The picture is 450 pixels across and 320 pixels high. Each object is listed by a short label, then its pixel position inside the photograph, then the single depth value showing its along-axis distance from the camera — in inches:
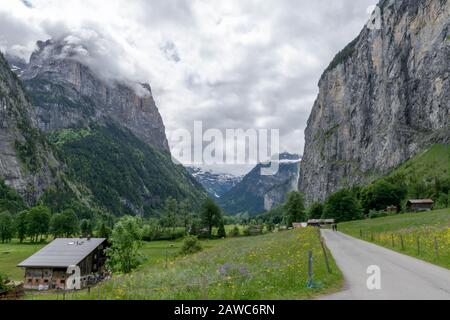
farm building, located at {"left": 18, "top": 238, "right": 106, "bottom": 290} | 2785.9
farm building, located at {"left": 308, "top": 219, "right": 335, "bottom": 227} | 5344.0
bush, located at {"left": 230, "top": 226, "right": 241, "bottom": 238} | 5566.9
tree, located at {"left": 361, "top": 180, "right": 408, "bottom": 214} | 5477.4
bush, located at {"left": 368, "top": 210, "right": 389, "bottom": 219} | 4616.1
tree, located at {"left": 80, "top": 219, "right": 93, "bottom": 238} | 7034.5
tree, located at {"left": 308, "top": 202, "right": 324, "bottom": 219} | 6614.2
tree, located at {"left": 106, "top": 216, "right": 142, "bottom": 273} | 2723.9
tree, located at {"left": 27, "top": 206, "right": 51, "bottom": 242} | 5954.7
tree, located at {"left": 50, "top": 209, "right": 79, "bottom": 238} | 6181.1
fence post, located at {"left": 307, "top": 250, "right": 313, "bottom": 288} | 654.5
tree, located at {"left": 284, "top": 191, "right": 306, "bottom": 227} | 5349.4
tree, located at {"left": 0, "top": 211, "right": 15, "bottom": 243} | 5895.7
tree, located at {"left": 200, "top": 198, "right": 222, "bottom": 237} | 5423.2
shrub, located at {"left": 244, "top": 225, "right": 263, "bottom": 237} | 5846.5
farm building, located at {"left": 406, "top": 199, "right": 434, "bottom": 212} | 4589.8
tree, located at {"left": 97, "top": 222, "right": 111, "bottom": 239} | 4670.3
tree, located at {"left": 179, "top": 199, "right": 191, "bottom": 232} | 6816.9
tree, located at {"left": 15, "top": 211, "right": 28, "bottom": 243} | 5895.7
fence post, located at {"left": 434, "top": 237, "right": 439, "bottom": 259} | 1045.2
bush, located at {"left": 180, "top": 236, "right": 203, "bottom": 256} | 2881.4
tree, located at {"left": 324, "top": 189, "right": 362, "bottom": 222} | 4928.4
